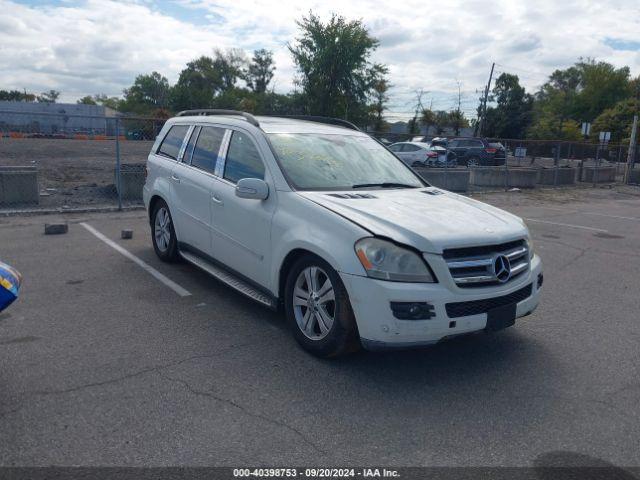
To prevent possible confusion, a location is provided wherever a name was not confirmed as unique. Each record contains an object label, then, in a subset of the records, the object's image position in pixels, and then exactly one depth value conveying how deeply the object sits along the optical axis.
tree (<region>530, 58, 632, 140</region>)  82.44
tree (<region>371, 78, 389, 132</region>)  62.78
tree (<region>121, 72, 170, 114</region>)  98.81
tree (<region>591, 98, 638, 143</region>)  59.47
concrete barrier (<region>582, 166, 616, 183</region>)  24.28
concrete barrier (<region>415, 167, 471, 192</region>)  16.03
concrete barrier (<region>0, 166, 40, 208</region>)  10.42
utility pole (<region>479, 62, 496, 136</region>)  62.59
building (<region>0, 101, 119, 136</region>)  66.31
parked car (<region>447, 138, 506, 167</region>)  27.39
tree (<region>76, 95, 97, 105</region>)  135.59
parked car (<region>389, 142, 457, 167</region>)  22.78
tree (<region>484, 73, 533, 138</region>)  71.38
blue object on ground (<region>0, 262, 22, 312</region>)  3.42
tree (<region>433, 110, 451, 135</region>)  80.25
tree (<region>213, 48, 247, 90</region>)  95.62
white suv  3.71
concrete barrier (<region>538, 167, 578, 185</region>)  21.44
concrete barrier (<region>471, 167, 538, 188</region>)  19.06
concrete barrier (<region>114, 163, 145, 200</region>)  11.62
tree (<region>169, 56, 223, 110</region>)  91.94
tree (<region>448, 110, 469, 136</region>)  72.94
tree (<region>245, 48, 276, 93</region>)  94.88
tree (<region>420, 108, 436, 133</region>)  78.69
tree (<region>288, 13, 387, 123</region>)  34.31
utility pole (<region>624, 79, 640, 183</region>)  24.69
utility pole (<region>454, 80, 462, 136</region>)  70.75
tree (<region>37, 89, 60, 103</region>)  128.38
